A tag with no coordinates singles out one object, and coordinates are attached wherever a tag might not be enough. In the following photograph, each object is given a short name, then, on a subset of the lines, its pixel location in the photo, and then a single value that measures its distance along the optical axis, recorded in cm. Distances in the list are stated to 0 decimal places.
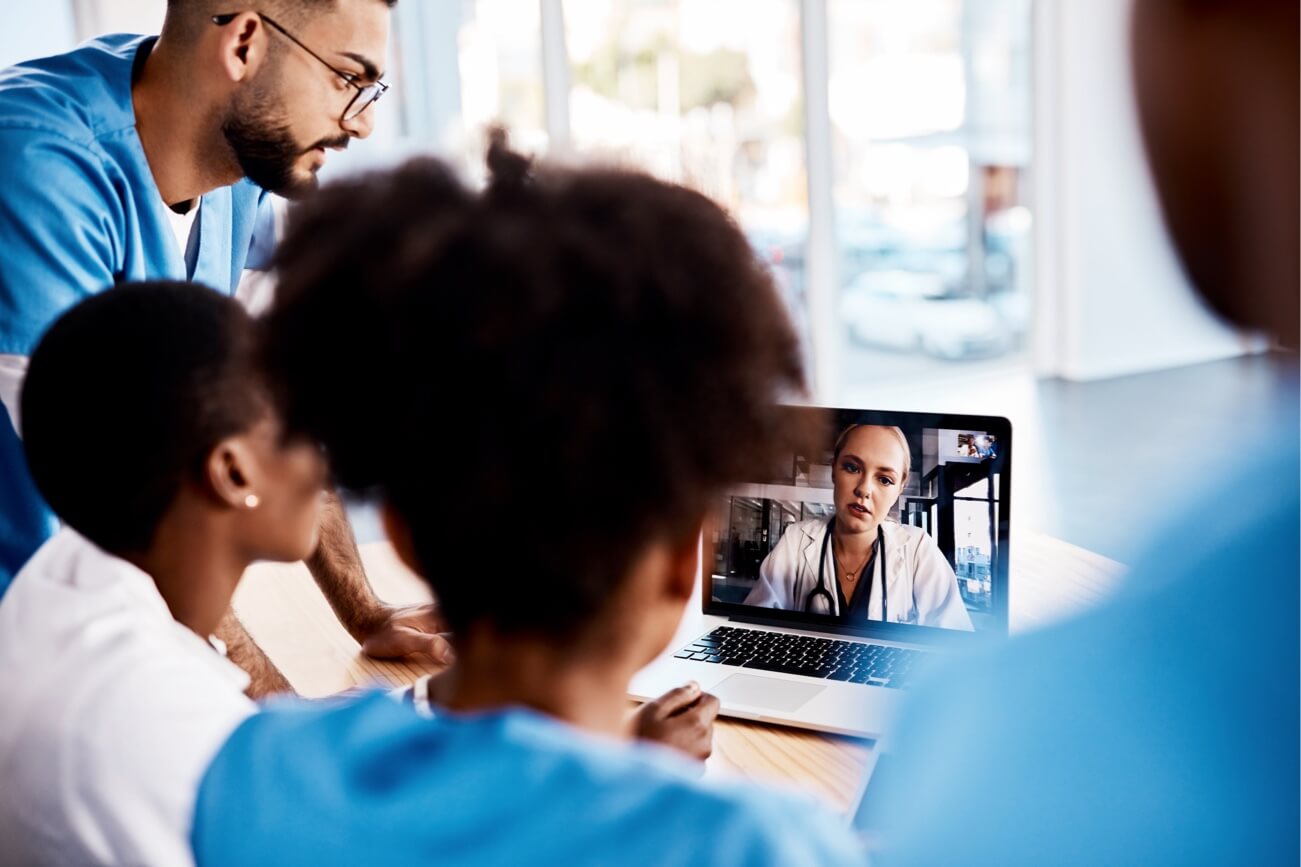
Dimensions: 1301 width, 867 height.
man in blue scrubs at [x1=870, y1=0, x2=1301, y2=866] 50
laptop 127
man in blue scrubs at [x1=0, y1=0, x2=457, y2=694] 132
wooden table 112
